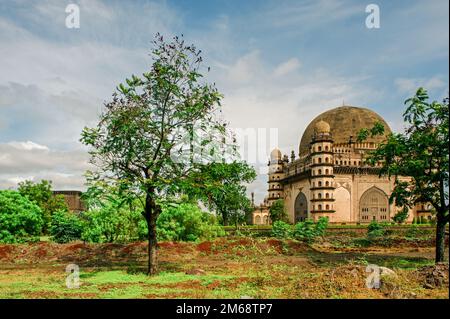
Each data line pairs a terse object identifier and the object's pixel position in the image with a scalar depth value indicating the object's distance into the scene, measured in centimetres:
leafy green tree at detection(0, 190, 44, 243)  2906
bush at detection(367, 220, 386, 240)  3909
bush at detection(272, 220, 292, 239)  3693
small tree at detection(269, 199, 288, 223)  6331
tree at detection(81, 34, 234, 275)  1591
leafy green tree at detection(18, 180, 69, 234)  4744
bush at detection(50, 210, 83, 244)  3172
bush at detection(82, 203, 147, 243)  2984
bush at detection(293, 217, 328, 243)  3414
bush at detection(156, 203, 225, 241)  2961
